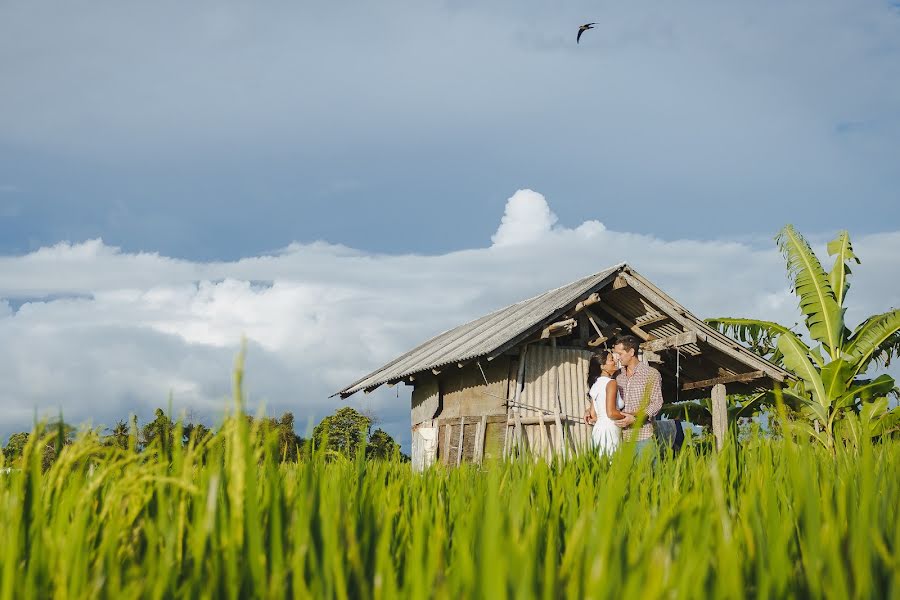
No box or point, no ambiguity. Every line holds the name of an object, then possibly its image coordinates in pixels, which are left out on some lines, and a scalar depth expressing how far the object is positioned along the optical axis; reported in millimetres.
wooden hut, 12977
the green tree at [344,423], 20984
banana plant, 14086
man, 7114
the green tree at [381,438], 22219
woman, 6953
